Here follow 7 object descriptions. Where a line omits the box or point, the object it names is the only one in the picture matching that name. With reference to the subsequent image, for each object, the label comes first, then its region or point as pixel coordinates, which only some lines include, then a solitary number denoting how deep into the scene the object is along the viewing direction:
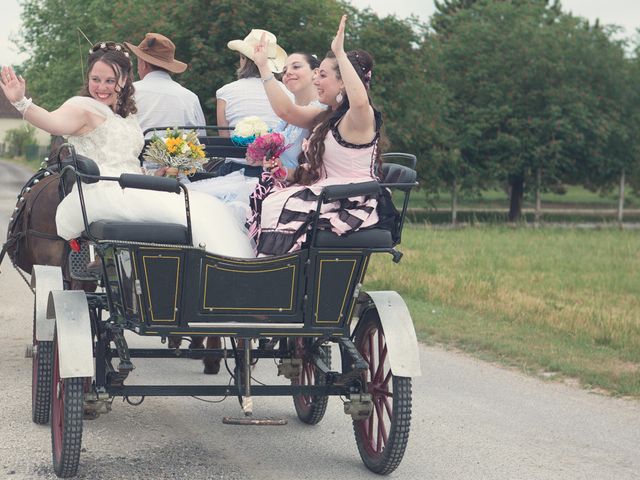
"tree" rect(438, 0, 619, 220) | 62.05
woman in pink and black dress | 9.53
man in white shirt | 13.56
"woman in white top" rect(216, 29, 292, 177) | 12.89
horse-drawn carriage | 9.17
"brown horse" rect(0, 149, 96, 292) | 13.10
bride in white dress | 9.59
